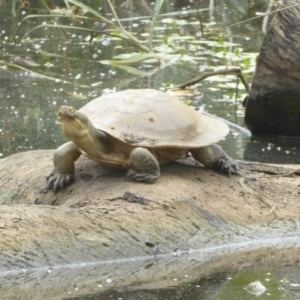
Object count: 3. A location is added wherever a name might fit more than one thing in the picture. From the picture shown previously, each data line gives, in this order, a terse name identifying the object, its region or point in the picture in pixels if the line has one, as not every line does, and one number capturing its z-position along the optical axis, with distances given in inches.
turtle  358.0
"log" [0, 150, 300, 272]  312.7
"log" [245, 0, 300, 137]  510.0
